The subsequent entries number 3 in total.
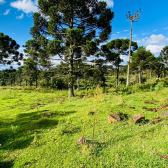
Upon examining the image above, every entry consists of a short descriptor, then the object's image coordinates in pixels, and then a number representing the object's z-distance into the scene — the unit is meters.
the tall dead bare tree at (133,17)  15.49
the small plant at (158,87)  8.47
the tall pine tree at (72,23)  9.45
